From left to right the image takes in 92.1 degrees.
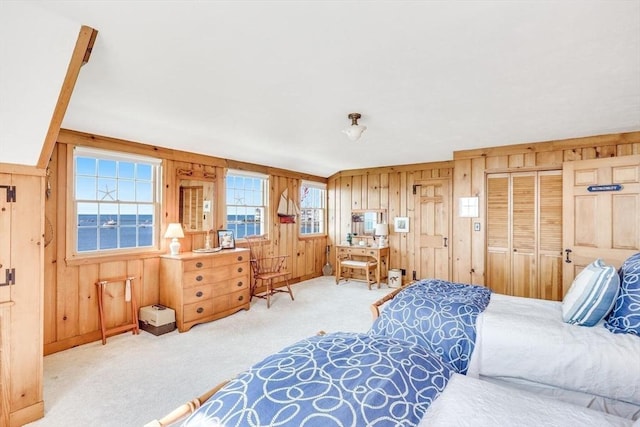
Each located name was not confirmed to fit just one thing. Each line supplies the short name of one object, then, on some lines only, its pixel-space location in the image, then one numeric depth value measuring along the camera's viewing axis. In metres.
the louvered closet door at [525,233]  4.36
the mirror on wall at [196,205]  4.38
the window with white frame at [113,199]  3.45
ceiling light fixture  3.20
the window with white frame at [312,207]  6.69
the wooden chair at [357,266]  5.93
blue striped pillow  1.99
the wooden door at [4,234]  2.01
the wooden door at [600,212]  3.62
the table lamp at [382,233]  6.29
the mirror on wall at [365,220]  6.52
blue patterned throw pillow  1.85
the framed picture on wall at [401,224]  6.16
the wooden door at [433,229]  5.71
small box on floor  3.58
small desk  6.01
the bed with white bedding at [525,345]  1.68
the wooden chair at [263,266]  4.88
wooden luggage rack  3.43
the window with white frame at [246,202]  5.14
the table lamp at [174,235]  4.00
